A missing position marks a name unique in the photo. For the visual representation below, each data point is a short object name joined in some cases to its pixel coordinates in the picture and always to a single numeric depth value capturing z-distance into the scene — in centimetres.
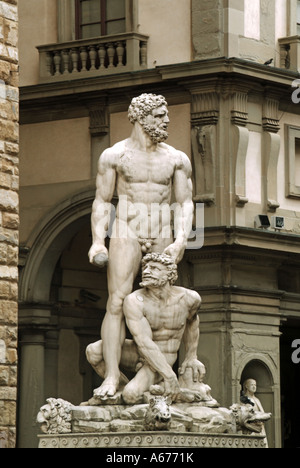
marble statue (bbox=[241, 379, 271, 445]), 3008
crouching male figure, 1983
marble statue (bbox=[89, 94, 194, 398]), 2006
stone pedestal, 1914
